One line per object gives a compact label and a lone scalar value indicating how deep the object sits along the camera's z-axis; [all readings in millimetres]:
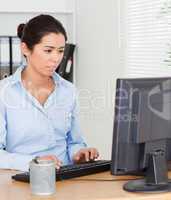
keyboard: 2177
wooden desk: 1984
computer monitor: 2018
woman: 2519
